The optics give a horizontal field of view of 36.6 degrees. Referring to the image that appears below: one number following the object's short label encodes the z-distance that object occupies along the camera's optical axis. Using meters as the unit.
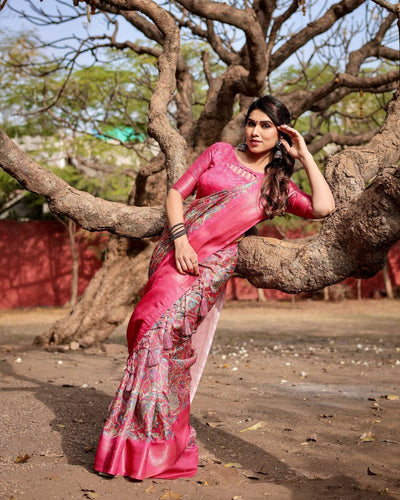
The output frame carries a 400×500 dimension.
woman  3.20
